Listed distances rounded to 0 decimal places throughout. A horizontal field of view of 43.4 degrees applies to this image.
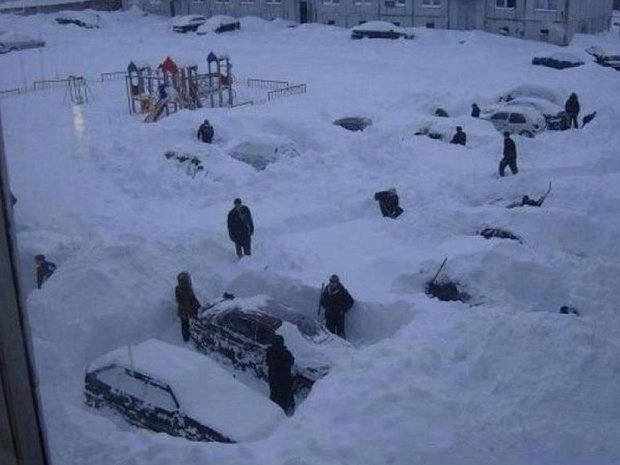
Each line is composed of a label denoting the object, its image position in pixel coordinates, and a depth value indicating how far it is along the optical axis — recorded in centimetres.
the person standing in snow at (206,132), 1956
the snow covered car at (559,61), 2988
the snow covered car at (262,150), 1811
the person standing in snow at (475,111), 2228
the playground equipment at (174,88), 2433
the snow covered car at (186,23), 4378
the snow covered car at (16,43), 3800
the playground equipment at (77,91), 2709
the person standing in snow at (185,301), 1016
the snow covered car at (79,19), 4622
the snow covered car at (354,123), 2138
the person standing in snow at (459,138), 1912
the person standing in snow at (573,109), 2136
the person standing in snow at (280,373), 827
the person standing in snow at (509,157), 1622
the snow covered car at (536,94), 2452
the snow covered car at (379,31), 3703
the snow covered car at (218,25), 4247
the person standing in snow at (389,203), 1428
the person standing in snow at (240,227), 1220
